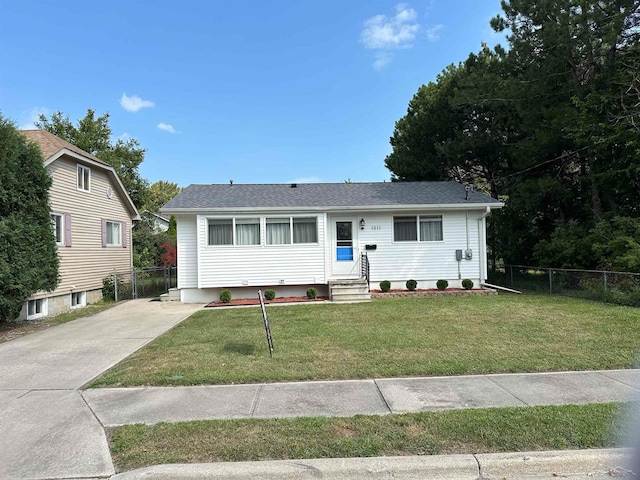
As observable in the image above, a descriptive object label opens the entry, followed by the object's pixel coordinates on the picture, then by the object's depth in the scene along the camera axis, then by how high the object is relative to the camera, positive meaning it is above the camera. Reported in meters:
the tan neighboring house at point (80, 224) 12.22 +1.26
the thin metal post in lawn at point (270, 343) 5.91 -1.36
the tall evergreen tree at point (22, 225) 8.58 +0.80
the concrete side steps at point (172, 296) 13.29 -1.36
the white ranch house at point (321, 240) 12.75 +0.39
